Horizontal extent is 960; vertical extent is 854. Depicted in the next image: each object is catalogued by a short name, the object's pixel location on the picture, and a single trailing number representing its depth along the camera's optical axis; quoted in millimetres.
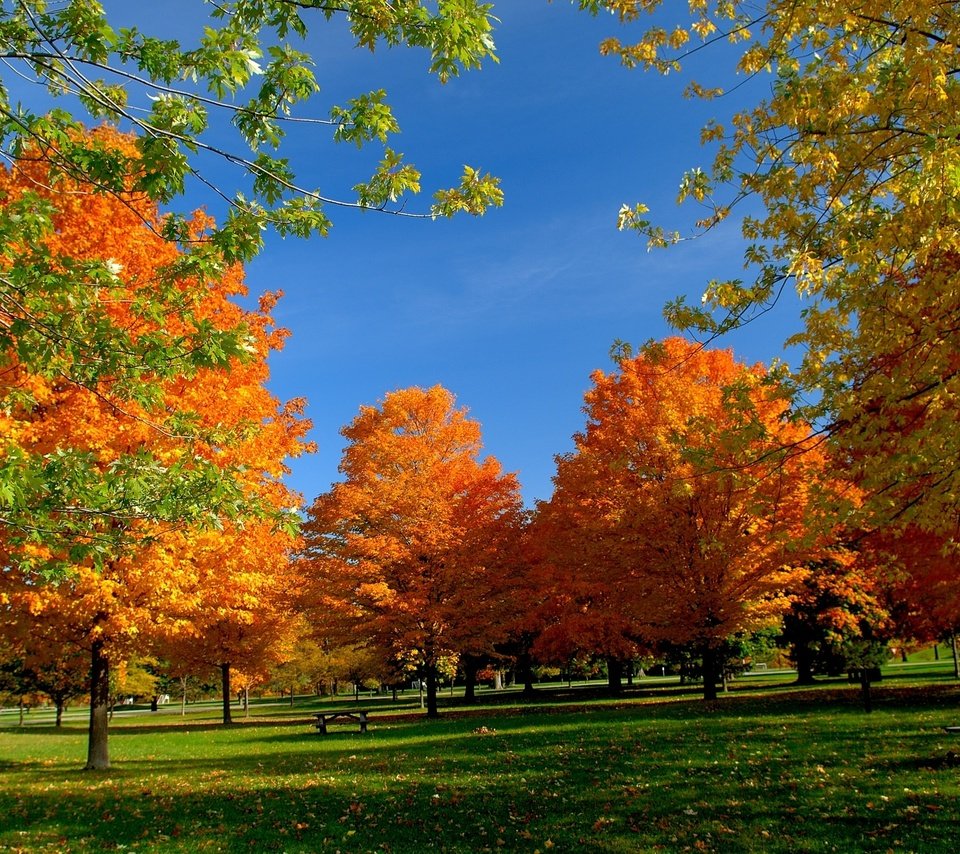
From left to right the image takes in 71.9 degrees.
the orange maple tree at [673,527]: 18312
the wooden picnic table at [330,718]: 21703
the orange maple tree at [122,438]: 10867
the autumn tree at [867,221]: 5176
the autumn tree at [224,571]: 12492
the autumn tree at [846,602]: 19547
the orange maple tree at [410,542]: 23844
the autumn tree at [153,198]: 4039
